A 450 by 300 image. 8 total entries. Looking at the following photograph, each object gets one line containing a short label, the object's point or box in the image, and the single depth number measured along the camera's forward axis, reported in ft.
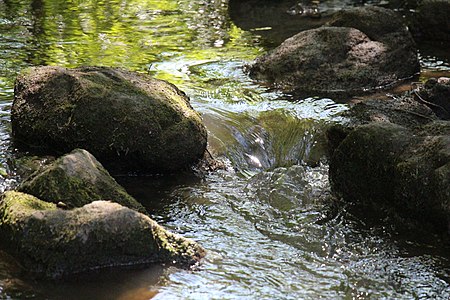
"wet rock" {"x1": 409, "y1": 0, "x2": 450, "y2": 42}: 78.64
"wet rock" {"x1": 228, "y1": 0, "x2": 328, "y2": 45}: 83.41
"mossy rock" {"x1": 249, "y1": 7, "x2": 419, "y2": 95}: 61.57
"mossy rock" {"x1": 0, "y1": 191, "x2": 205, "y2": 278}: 30.68
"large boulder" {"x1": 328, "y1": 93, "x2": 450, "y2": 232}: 35.83
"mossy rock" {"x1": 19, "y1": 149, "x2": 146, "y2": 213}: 34.19
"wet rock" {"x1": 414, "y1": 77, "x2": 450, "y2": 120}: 49.19
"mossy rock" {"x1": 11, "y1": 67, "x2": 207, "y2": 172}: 42.91
